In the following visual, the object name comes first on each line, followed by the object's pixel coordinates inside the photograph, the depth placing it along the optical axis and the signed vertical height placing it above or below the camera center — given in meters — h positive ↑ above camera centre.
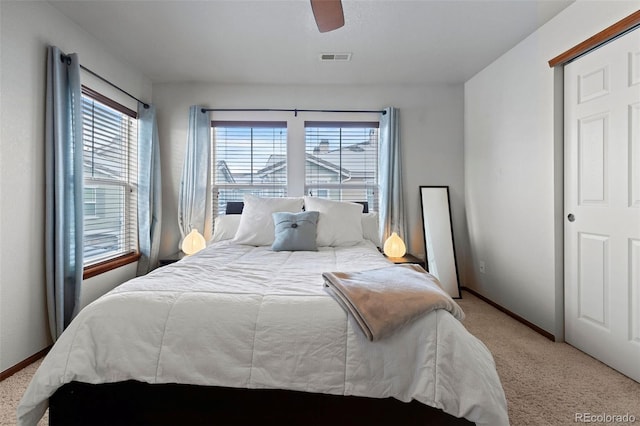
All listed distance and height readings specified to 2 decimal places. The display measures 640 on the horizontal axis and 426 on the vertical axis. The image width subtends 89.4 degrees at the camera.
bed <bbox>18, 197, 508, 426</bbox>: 1.18 -0.58
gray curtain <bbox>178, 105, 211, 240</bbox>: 3.56 +0.41
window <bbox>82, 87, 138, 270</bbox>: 2.79 +0.33
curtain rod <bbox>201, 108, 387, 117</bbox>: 3.69 +1.17
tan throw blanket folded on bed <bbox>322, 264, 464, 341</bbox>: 1.18 -0.34
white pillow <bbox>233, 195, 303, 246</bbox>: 2.82 -0.05
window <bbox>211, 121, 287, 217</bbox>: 3.77 +0.58
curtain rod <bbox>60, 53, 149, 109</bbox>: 2.36 +1.16
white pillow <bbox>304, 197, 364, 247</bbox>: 2.79 -0.09
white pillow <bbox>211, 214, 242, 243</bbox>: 3.11 -0.15
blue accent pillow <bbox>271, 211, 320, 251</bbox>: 2.58 -0.16
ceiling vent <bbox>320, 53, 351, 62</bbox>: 2.97 +1.45
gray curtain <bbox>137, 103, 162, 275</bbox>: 3.39 +0.24
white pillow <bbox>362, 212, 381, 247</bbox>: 3.15 -0.16
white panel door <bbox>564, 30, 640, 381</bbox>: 1.92 +0.05
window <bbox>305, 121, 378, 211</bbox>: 3.78 +0.60
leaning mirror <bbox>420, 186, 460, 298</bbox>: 3.53 -0.28
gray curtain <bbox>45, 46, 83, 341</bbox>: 2.23 +0.16
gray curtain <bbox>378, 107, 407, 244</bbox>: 3.65 +0.35
